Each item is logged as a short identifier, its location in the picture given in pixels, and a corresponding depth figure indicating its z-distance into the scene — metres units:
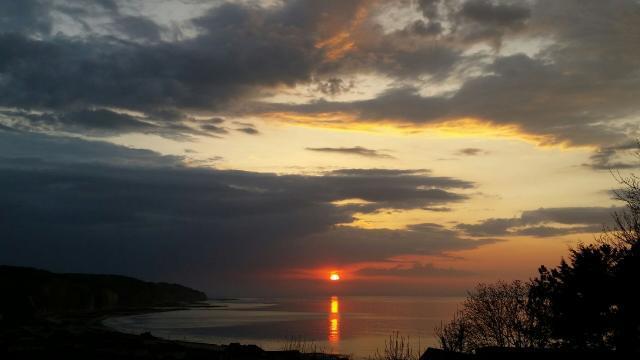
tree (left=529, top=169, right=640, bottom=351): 42.81
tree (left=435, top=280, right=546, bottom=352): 55.81
